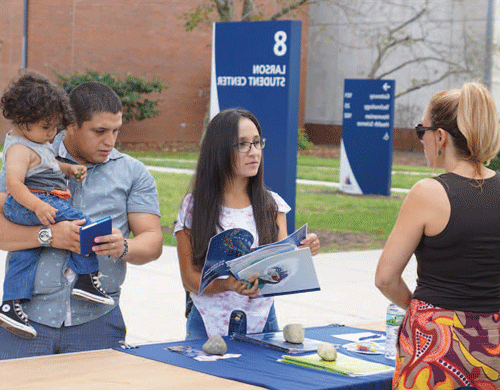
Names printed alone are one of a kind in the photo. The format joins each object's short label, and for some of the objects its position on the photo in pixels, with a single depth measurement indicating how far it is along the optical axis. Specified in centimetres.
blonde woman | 256
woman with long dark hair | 368
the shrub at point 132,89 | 3133
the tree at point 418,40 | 3139
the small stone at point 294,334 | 341
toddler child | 325
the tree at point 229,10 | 1470
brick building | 3152
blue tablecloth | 284
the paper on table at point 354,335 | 365
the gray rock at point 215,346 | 322
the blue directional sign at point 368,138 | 1980
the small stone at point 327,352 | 314
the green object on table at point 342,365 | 303
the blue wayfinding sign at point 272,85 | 986
